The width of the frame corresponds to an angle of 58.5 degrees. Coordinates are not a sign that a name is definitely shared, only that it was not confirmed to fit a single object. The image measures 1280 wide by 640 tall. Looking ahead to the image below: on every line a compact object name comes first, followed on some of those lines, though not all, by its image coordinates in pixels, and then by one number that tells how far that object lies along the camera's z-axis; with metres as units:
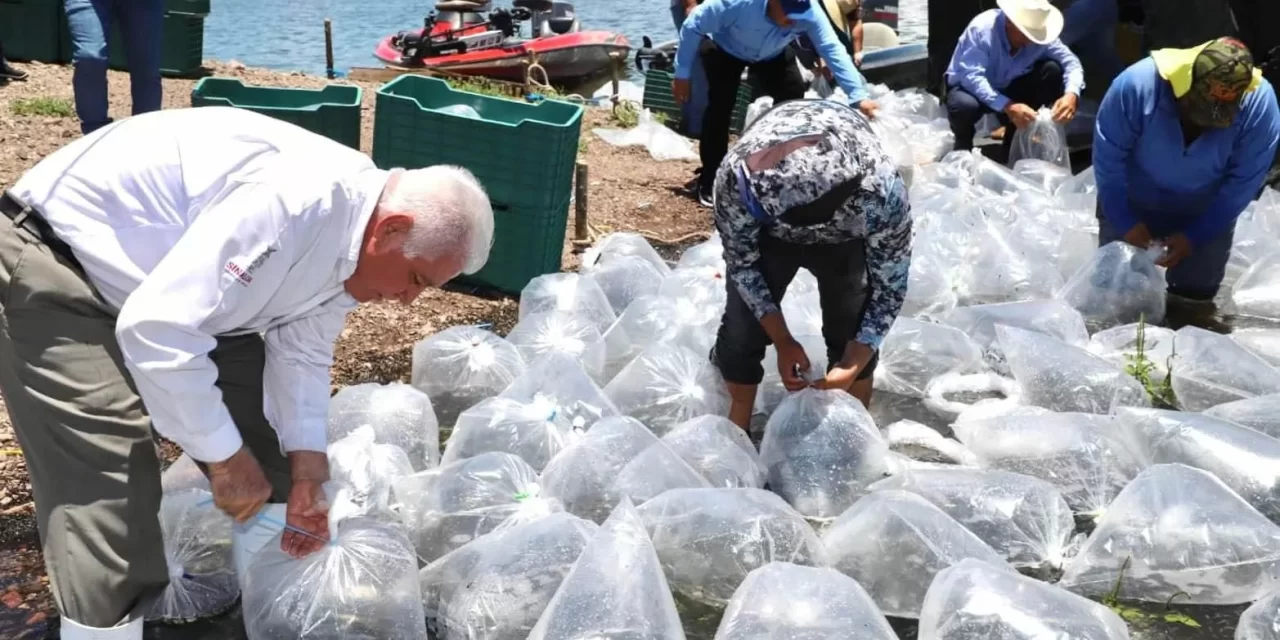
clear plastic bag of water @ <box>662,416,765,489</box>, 2.62
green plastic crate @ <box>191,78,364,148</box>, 3.82
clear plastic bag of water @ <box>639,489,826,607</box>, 2.28
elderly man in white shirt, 1.67
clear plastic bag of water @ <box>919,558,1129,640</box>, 1.95
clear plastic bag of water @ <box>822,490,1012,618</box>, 2.26
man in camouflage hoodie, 2.41
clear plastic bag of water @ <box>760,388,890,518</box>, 2.67
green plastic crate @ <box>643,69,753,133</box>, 7.49
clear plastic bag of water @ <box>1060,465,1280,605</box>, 2.29
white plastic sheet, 6.74
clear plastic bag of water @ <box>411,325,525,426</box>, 3.11
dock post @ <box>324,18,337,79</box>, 10.62
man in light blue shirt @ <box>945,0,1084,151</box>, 5.60
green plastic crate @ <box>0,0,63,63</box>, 8.17
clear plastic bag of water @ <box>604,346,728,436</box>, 2.99
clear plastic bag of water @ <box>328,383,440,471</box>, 2.73
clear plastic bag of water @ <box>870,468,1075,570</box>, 2.43
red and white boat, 10.75
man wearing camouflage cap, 3.75
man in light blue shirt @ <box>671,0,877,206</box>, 4.91
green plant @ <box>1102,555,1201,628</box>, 2.30
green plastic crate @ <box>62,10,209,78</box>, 8.25
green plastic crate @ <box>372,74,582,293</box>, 3.92
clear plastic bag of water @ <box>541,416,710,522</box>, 2.47
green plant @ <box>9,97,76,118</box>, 6.07
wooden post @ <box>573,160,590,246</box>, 4.68
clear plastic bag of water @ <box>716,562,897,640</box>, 1.92
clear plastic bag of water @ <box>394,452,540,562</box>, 2.38
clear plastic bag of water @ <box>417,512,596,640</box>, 2.12
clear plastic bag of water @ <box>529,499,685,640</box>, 1.92
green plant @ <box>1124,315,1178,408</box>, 3.33
